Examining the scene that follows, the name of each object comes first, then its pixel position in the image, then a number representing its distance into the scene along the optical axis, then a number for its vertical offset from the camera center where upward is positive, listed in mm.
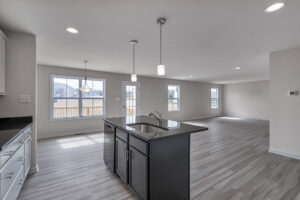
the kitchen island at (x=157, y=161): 1591 -761
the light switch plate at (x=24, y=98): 2428 +24
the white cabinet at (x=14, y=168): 1350 -786
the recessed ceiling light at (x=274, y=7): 1656 +1111
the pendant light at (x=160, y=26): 1986 +1102
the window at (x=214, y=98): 10086 +83
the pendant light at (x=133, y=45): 2746 +1125
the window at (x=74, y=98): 4957 +49
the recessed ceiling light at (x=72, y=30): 2252 +1132
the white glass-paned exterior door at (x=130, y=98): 6359 +57
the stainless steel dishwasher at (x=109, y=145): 2439 -833
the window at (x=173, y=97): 8030 +98
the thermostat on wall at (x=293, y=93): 3051 +133
